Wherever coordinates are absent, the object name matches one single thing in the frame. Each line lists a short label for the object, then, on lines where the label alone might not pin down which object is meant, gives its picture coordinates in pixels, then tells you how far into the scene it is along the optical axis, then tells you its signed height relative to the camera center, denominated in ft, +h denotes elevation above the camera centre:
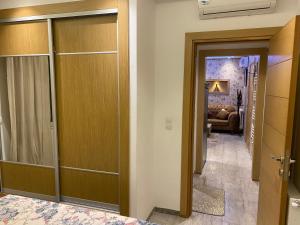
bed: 4.34 -2.57
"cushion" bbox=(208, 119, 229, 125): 23.27 -3.18
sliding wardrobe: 7.22 -0.57
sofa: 22.90 -2.77
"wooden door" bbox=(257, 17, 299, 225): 4.92 -0.72
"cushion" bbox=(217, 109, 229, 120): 23.56 -2.43
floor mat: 8.82 -4.70
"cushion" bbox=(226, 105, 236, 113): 24.13 -1.85
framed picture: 25.59 +0.58
